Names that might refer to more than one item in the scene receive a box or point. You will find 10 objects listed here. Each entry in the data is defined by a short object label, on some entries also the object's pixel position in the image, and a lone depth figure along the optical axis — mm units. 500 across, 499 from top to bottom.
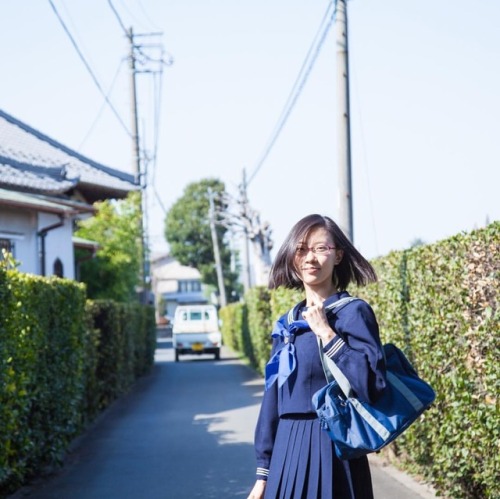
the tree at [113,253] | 30844
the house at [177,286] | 117375
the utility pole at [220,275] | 61069
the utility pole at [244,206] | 39281
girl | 3789
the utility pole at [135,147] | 33875
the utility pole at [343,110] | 14258
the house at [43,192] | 19062
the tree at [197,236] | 74938
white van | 37906
